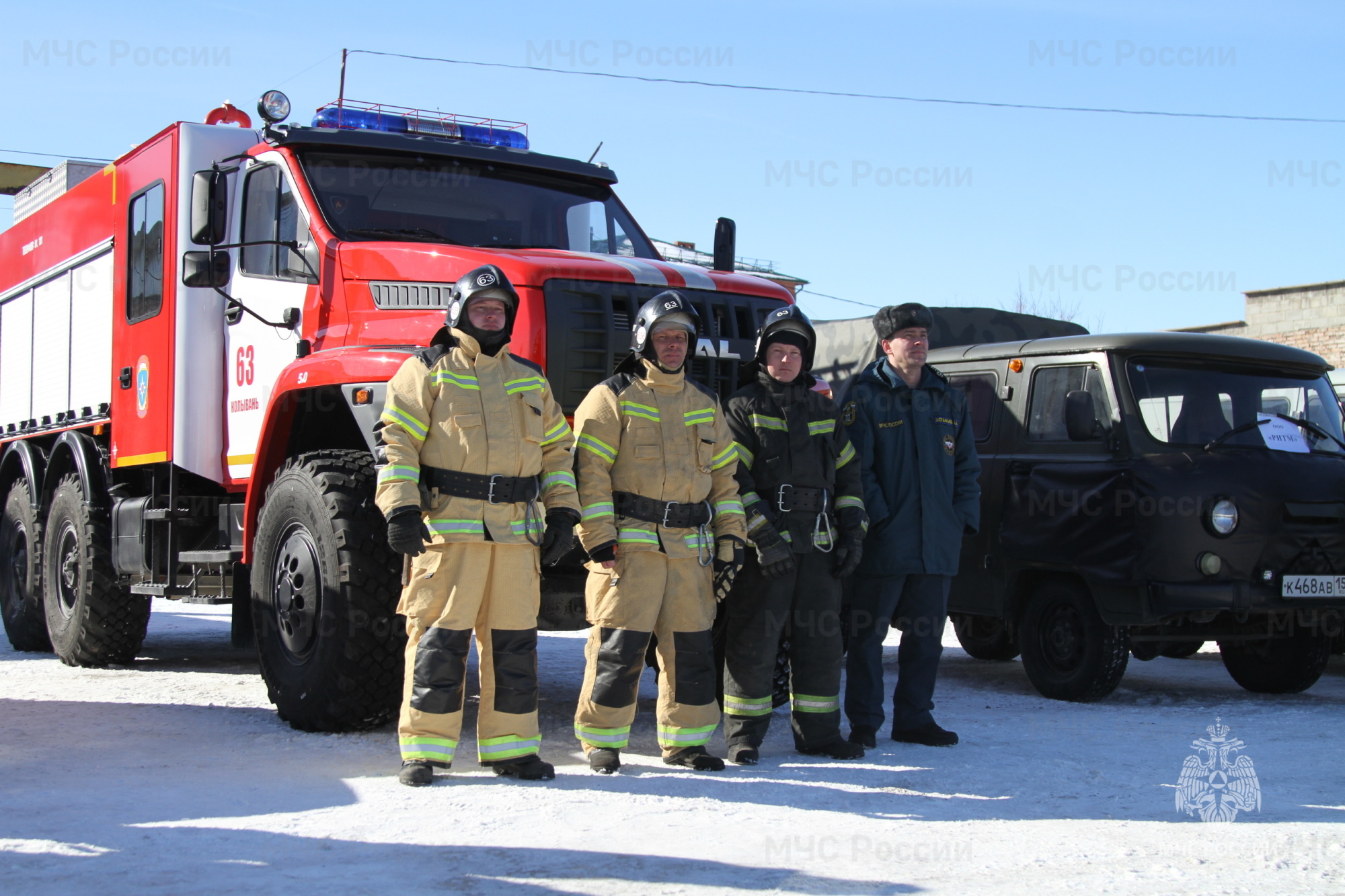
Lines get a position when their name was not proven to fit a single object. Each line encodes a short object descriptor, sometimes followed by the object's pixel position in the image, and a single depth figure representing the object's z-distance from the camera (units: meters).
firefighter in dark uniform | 5.94
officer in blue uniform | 6.37
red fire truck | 6.03
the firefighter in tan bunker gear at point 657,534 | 5.55
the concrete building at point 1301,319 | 23.08
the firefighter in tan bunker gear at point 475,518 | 5.23
